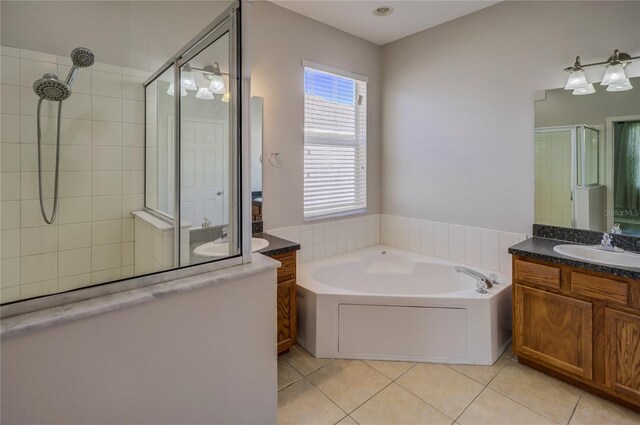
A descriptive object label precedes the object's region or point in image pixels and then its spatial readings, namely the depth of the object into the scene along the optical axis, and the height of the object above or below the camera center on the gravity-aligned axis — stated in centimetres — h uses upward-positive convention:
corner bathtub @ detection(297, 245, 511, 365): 229 -82
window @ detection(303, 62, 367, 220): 303 +69
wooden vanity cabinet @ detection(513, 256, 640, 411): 179 -70
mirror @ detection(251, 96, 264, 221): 262 +47
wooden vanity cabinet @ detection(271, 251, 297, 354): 233 -65
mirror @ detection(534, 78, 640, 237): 215 +37
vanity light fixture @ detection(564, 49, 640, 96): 211 +92
